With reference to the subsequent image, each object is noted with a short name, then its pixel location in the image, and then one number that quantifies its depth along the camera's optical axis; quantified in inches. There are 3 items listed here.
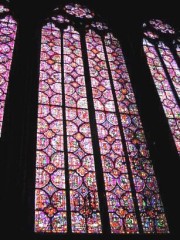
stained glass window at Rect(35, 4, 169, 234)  248.1
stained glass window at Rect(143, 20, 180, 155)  331.0
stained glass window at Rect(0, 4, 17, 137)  300.6
